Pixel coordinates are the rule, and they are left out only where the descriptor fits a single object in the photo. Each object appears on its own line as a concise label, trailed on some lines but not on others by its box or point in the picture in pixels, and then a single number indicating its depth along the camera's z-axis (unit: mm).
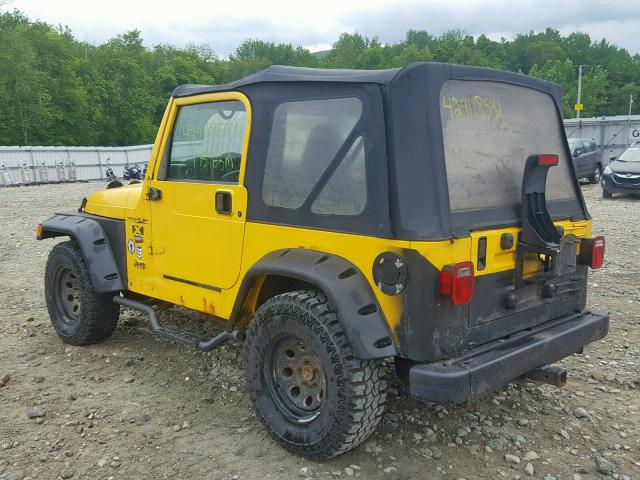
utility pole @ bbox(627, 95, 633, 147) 26047
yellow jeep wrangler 2918
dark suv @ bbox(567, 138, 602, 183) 17906
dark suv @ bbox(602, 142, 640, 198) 14992
